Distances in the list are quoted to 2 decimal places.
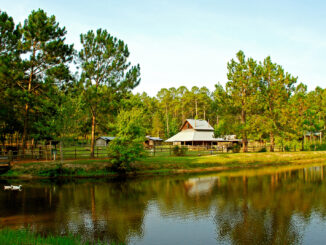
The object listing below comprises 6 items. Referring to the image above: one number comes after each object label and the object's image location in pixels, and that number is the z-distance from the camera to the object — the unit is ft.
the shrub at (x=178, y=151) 131.81
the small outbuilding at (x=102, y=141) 229.66
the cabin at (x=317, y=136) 259.84
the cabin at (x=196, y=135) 195.62
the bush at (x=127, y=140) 95.86
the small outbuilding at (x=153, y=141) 233.58
